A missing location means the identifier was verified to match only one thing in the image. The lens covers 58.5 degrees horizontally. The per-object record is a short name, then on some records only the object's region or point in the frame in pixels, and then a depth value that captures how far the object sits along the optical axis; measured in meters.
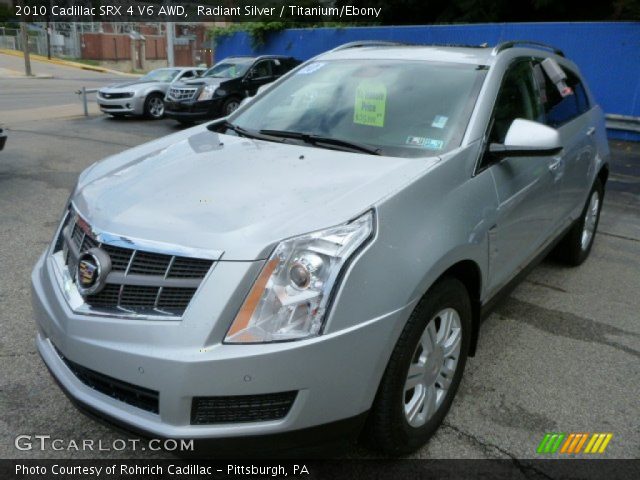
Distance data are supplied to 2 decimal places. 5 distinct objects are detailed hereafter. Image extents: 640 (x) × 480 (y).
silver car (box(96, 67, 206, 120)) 14.27
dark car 12.70
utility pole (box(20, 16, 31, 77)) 32.06
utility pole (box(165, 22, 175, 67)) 22.77
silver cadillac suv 1.92
